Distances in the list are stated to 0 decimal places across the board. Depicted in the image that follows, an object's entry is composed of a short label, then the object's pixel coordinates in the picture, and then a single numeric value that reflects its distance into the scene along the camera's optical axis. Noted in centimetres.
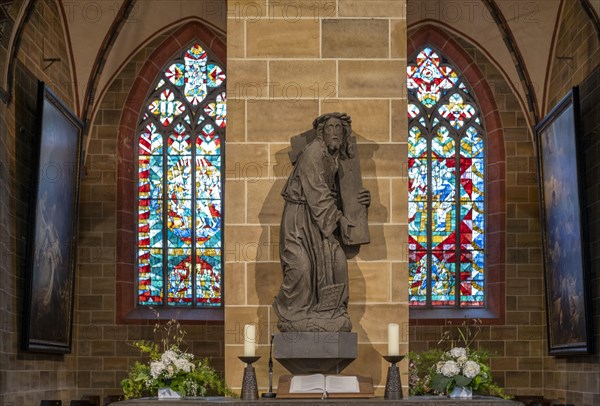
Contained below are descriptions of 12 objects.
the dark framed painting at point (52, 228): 1480
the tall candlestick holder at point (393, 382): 825
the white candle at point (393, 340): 838
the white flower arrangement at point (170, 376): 845
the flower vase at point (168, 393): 844
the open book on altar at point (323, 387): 816
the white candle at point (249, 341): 831
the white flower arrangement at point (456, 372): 846
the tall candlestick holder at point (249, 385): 823
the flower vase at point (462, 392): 845
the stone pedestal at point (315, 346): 871
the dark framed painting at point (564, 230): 1482
